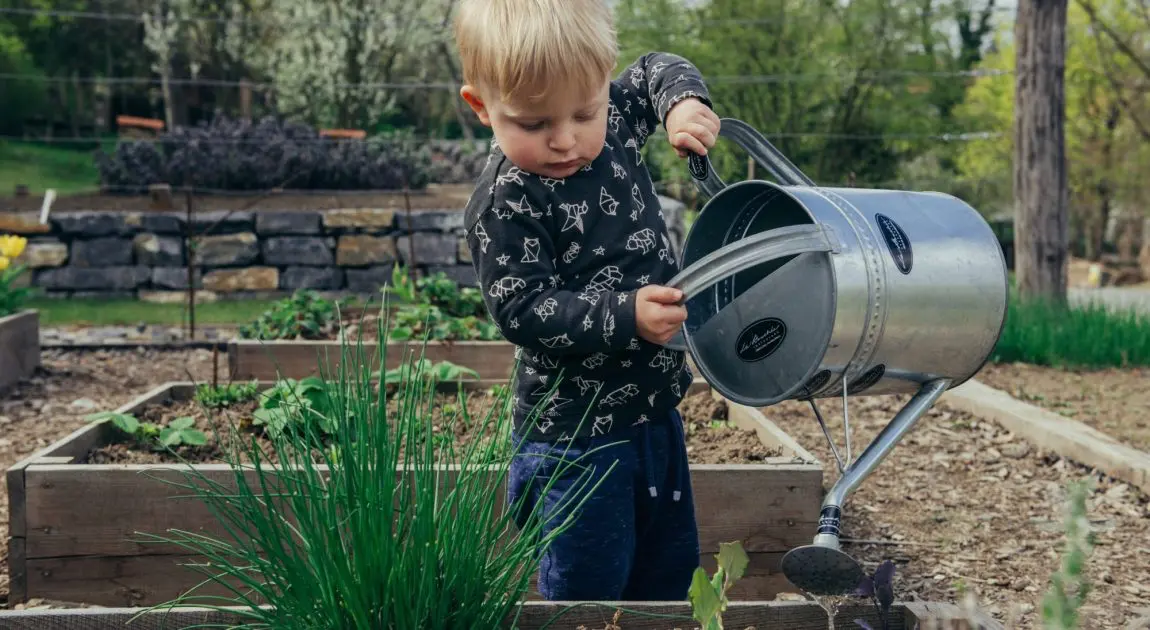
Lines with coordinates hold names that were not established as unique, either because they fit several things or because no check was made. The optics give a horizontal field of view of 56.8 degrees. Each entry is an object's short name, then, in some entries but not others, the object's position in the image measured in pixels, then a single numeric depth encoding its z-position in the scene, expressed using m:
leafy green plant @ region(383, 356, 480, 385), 3.20
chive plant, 1.32
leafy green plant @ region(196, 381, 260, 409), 3.28
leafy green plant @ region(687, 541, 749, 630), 1.25
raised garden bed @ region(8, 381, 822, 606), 2.39
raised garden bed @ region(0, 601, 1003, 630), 1.46
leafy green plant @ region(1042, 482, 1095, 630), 0.89
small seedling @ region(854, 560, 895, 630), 1.32
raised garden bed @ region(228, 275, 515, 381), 4.06
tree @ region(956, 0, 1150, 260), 16.73
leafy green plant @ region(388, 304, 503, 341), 4.23
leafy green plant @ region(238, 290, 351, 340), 4.56
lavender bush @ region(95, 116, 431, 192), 9.30
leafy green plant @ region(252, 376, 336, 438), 2.80
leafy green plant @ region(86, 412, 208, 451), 2.75
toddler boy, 1.53
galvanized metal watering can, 1.38
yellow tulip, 5.38
